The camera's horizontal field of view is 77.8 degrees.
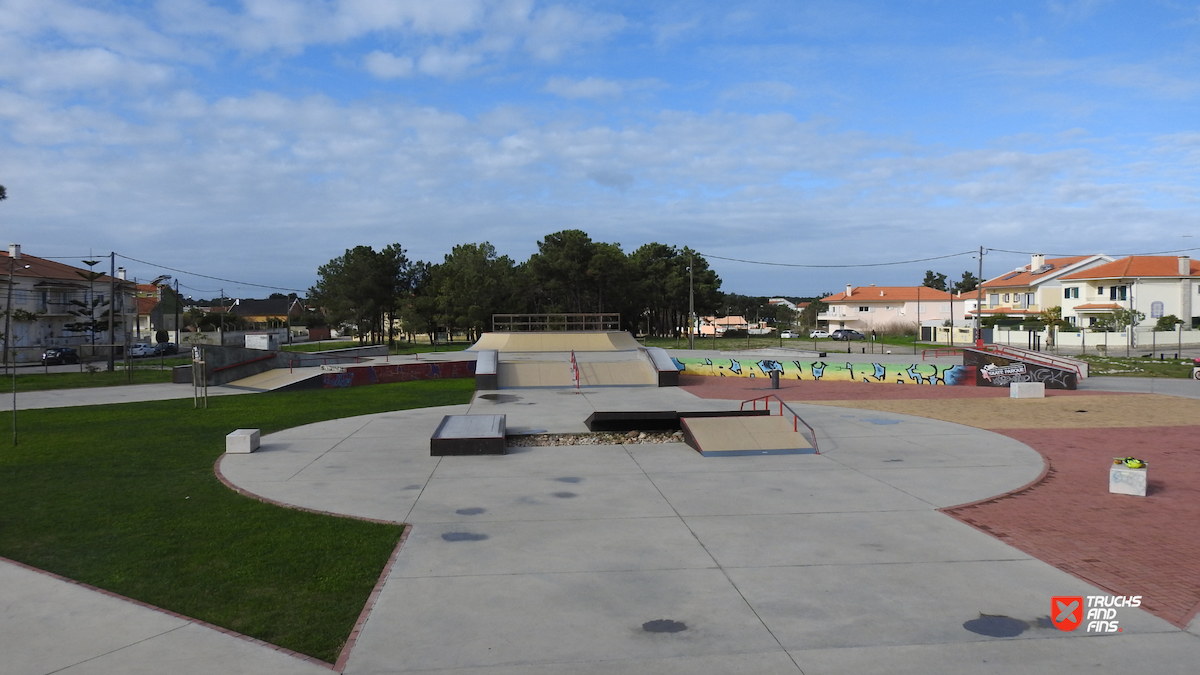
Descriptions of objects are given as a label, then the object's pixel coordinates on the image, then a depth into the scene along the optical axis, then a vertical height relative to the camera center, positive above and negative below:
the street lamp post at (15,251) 61.10 +6.80
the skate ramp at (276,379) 29.25 -2.09
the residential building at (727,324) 146.20 -0.27
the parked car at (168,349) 59.96 -1.58
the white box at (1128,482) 11.52 -2.55
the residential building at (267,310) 130.38 +3.44
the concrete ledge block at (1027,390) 24.72 -2.36
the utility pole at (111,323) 41.22 +0.46
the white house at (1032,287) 75.25 +3.43
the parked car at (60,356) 49.70 -1.69
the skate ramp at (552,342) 37.72 -0.87
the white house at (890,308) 101.81 +1.78
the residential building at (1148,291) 64.25 +2.30
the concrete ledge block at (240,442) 14.95 -2.26
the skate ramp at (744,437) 15.31 -2.44
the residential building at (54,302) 59.72 +2.50
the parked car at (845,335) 83.51 -1.55
